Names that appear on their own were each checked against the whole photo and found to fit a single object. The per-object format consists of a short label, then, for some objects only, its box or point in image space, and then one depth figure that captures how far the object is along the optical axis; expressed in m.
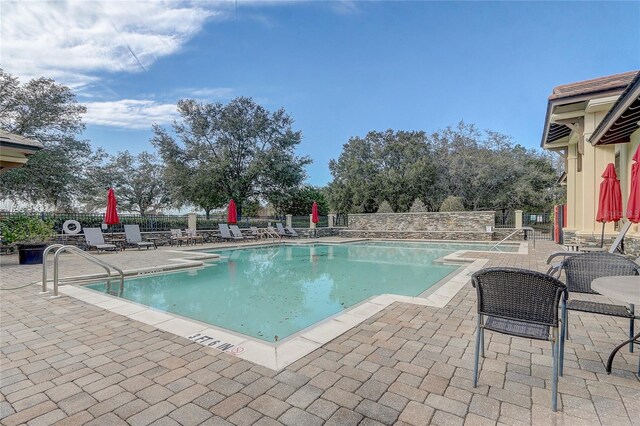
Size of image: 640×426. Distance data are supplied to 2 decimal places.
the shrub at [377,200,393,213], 21.94
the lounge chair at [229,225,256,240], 16.39
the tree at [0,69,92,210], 14.98
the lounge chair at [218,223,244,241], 15.98
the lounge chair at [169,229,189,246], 13.88
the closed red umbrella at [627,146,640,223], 4.23
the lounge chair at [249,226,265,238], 17.24
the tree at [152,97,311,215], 20.36
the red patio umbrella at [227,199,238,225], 16.59
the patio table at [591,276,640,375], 1.94
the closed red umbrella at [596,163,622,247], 6.41
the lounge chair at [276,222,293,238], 18.58
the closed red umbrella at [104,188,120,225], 11.20
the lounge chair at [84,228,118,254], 10.80
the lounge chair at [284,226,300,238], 18.95
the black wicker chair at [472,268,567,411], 2.02
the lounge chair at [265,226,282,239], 17.77
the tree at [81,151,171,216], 27.50
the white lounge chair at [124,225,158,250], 12.06
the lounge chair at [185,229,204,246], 14.70
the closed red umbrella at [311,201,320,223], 19.55
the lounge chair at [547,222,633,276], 3.15
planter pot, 8.09
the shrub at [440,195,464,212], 19.58
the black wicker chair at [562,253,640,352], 2.62
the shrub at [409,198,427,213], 21.78
